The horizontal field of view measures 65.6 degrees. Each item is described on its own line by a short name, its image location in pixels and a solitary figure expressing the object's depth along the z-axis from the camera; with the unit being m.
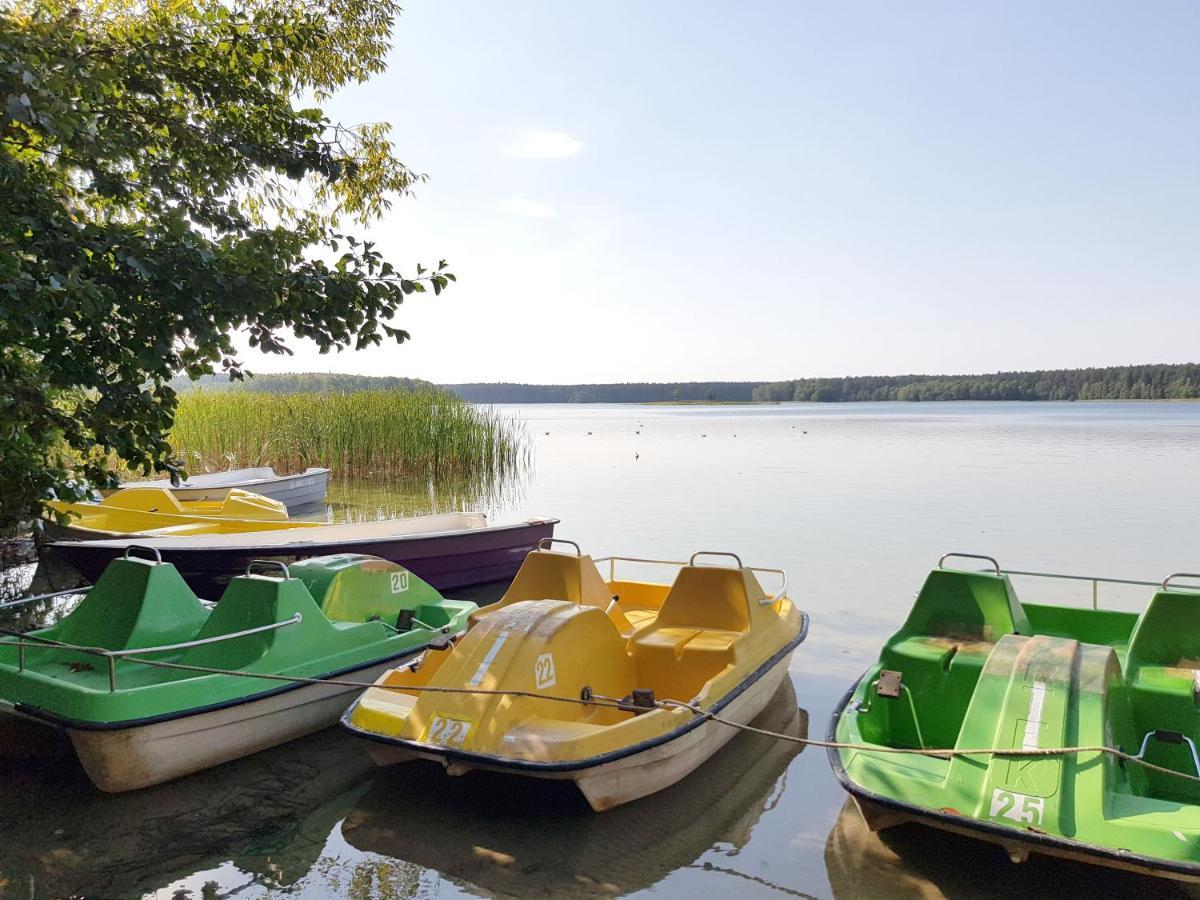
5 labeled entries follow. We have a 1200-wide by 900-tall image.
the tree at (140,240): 4.64
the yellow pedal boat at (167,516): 11.30
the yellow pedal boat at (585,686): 4.59
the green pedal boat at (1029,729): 3.70
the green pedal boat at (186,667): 4.85
